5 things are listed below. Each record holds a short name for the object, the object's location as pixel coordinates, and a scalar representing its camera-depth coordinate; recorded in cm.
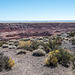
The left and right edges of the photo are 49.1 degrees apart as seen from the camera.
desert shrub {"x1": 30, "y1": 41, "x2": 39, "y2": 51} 1124
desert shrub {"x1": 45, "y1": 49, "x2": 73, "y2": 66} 689
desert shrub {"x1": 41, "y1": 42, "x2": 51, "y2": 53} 1011
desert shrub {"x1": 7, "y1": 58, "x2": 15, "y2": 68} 633
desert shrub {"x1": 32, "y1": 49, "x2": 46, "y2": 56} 891
